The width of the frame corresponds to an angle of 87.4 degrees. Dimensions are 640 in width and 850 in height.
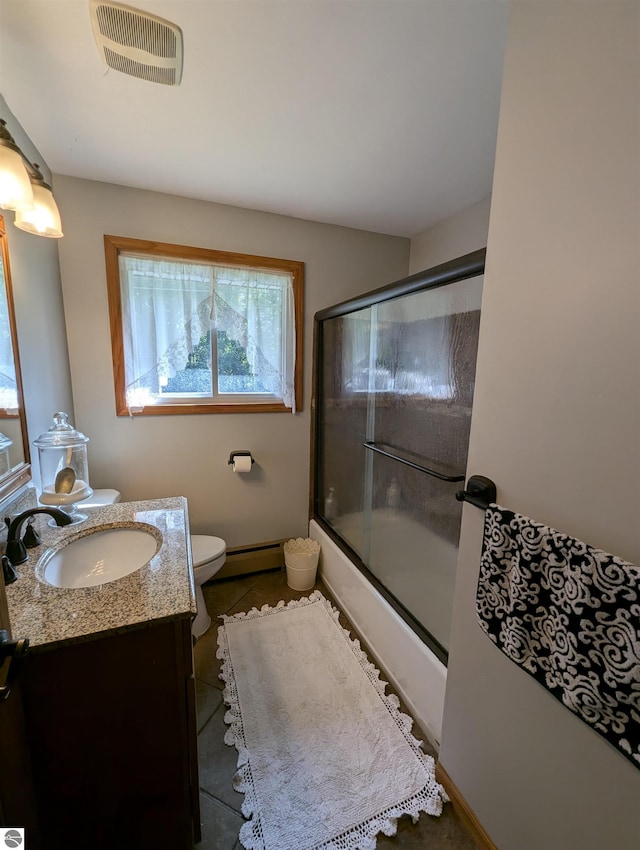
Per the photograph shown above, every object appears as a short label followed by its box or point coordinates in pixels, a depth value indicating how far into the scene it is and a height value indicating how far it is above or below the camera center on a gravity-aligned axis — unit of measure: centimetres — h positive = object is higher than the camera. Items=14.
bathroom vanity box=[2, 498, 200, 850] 74 -79
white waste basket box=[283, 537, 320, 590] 220 -127
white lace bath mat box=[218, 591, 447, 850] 107 -141
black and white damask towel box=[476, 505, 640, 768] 62 -51
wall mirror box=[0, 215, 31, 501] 114 -13
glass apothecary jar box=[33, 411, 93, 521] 125 -40
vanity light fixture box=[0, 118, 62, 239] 90 +51
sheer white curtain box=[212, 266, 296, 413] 205 +33
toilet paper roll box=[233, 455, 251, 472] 213 -58
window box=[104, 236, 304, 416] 187 +25
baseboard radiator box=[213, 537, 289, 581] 230 -130
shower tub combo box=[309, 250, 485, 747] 130 -39
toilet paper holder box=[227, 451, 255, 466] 217 -54
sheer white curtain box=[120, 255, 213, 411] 188 +30
